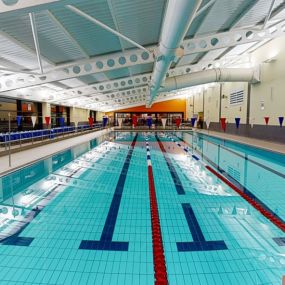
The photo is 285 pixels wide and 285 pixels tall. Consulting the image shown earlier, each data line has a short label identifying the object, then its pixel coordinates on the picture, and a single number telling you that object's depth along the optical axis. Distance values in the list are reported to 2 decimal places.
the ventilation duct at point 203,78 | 10.77
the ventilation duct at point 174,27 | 2.78
